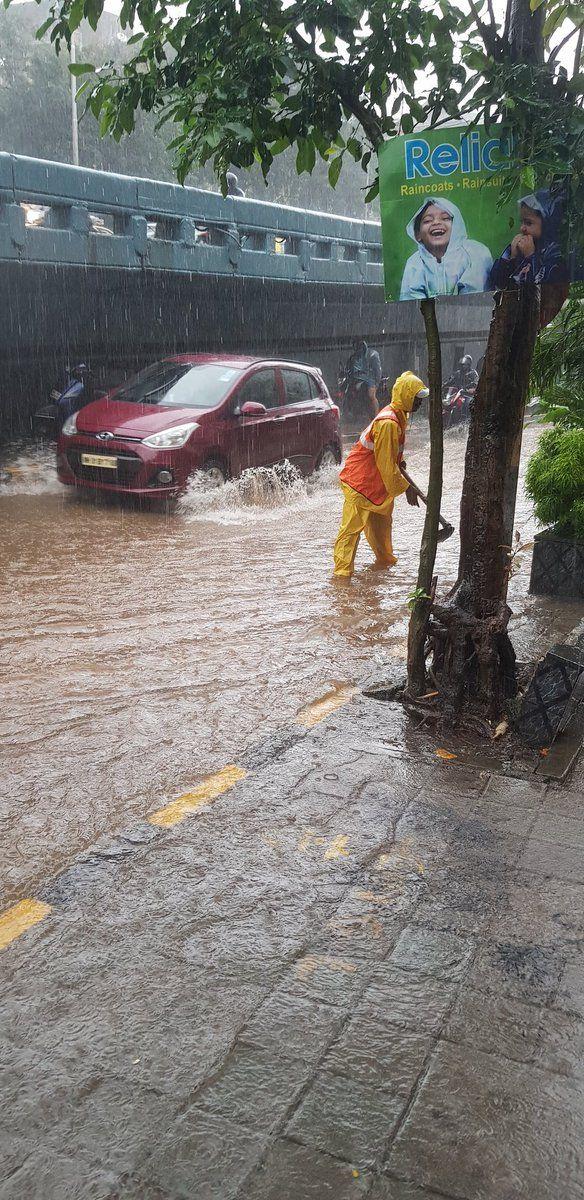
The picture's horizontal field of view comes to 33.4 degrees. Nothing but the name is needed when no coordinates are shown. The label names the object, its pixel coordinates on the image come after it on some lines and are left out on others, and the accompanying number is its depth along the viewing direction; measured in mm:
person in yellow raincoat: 7898
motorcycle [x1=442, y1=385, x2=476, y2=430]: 19016
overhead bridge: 11367
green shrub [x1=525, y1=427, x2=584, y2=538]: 7250
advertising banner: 4328
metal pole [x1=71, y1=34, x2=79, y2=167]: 30844
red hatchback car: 10477
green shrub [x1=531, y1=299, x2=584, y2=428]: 6902
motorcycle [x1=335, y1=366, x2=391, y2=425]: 19047
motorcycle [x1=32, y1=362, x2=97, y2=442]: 13391
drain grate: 4504
